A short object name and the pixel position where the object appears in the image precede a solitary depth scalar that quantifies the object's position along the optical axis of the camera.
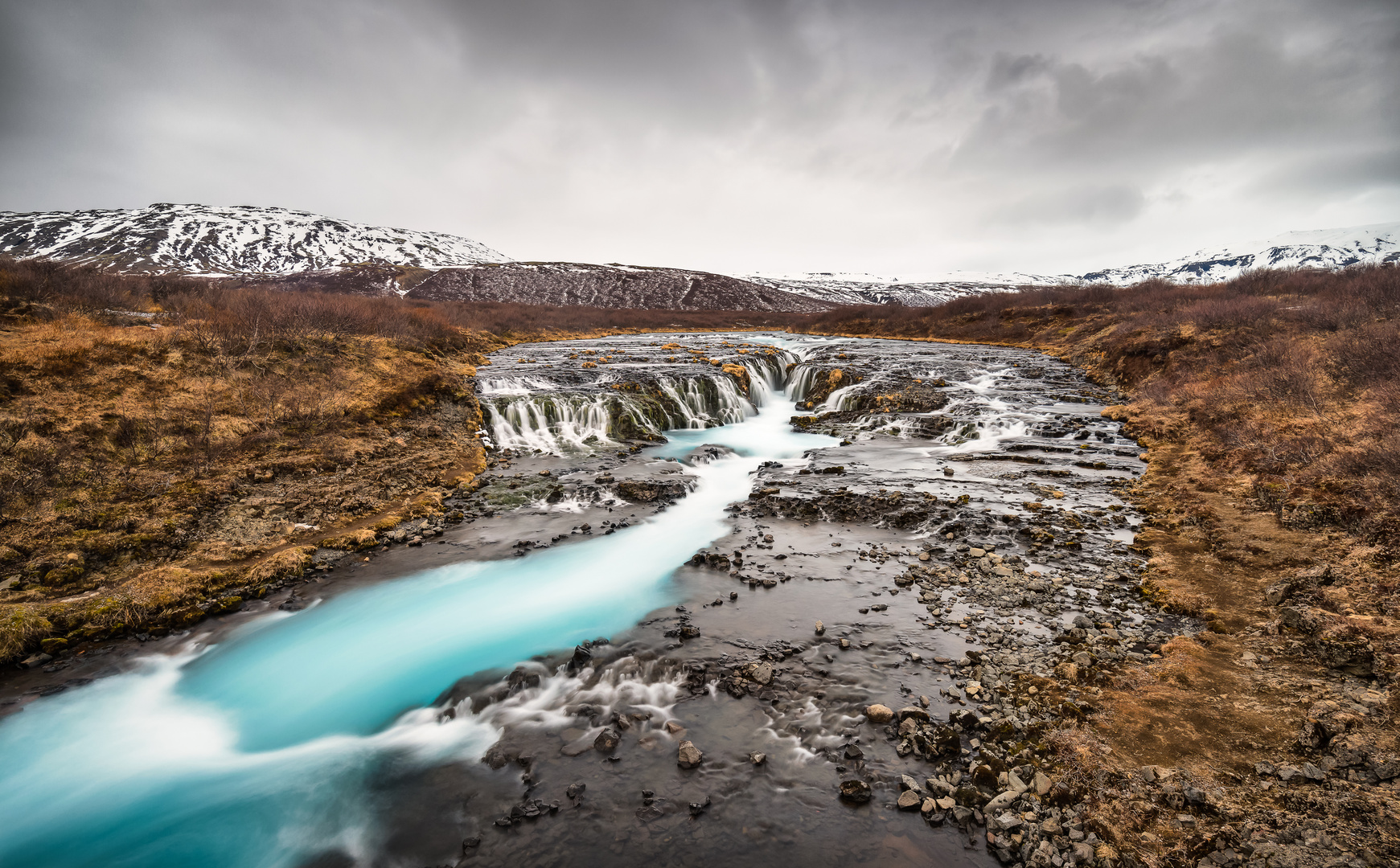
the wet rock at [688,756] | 5.54
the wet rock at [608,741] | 5.88
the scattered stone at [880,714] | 5.85
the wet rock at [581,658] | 7.43
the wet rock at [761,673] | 6.68
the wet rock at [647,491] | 13.77
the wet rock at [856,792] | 4.98
